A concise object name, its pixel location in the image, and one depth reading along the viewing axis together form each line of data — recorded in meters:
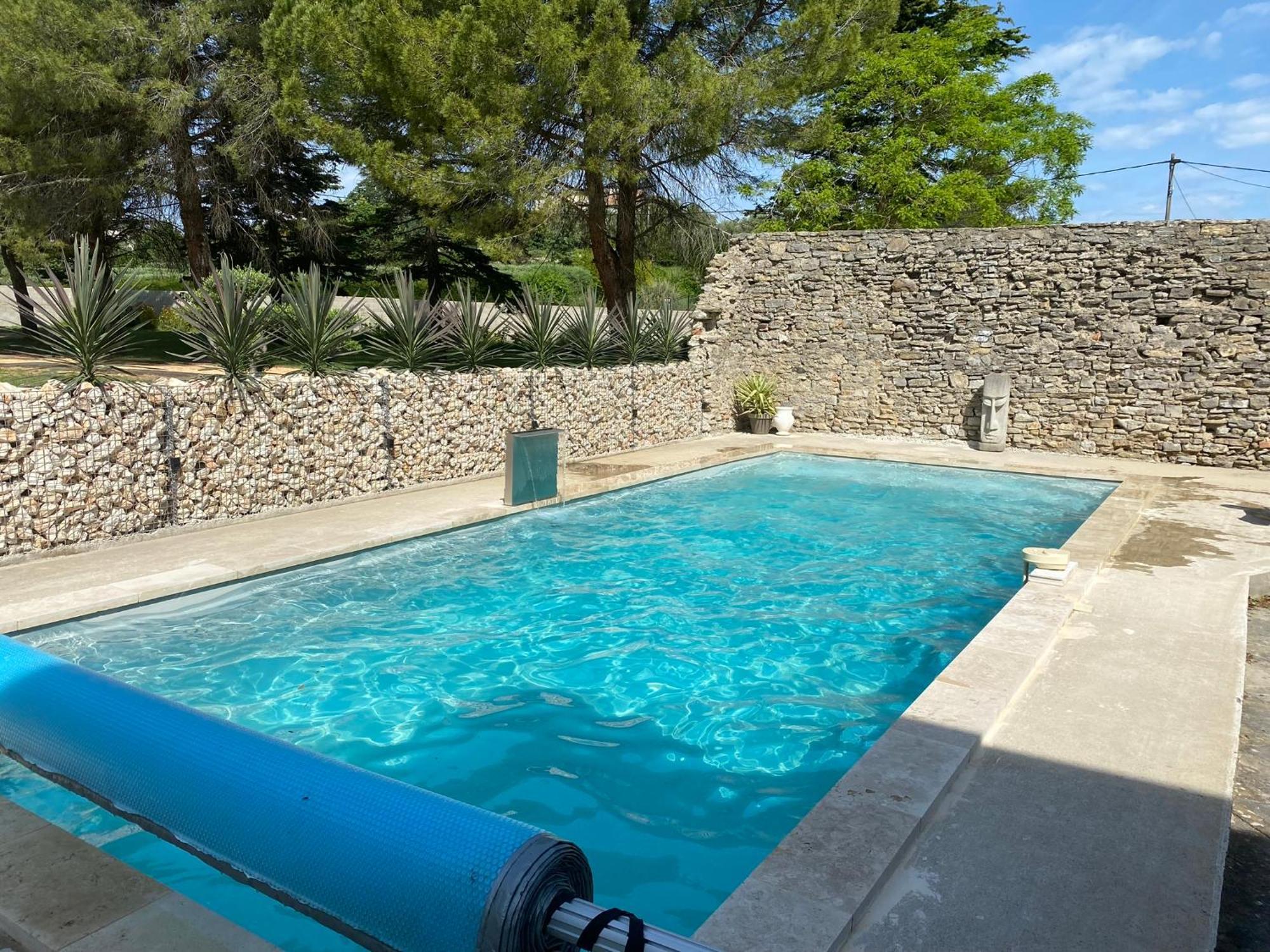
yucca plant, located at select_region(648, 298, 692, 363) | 14.11
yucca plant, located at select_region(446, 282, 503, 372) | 10.45
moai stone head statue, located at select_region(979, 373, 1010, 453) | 13.91
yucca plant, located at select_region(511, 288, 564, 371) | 11.40
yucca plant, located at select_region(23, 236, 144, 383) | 6.76
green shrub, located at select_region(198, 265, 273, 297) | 8.43
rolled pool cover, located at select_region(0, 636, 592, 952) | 1.83
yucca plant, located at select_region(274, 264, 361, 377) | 8.68
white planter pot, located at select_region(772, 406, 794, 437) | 15.42
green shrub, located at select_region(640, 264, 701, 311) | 17.67
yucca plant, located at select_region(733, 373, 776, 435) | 15.52
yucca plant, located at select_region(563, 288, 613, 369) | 12.27
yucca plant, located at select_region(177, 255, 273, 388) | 7.75
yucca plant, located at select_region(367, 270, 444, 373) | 9.82
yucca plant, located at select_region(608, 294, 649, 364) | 13.23
